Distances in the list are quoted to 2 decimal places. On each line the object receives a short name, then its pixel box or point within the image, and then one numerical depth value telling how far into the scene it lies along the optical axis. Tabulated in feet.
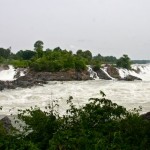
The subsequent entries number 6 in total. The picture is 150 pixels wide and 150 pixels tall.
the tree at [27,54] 249.14
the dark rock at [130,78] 156.99
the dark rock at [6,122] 34.31
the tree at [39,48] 213.25
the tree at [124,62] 215.10
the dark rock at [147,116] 24.25
